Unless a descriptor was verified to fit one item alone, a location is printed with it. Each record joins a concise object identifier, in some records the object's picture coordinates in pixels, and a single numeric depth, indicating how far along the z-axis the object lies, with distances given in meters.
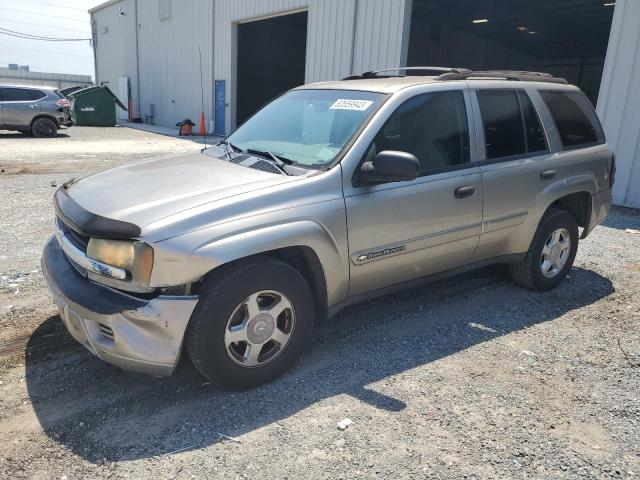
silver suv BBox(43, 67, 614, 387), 2.72
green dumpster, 24.55
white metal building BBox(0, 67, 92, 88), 52.47
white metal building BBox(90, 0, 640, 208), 9.16
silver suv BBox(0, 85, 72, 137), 16.98
